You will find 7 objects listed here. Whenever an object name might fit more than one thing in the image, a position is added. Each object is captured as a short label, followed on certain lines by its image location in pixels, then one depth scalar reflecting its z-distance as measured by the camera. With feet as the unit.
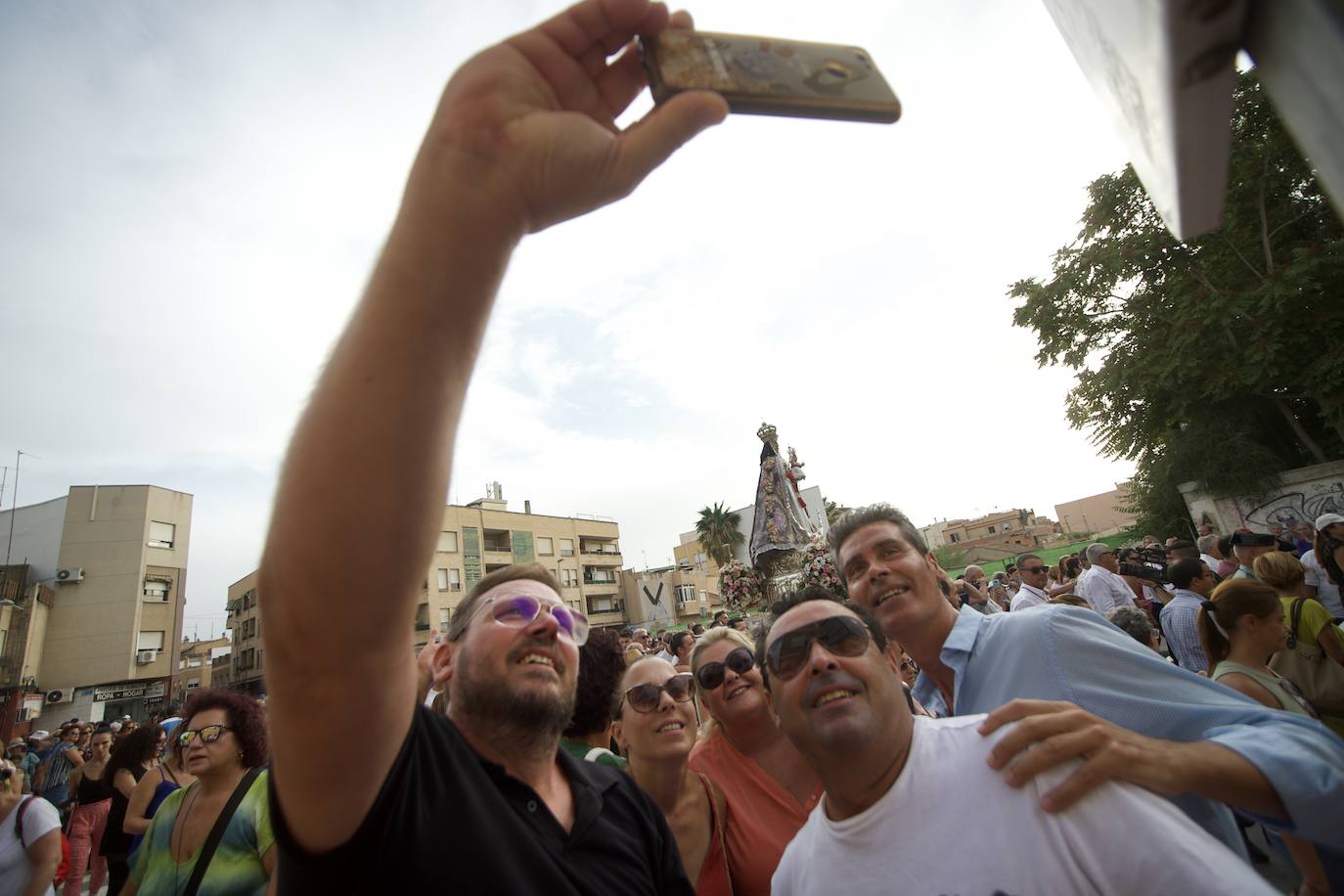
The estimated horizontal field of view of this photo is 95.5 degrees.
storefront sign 99.60
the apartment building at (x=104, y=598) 100.63
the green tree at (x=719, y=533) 144.46
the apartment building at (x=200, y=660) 174.40
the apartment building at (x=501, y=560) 140.15
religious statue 48.62
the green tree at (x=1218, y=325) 51.90
